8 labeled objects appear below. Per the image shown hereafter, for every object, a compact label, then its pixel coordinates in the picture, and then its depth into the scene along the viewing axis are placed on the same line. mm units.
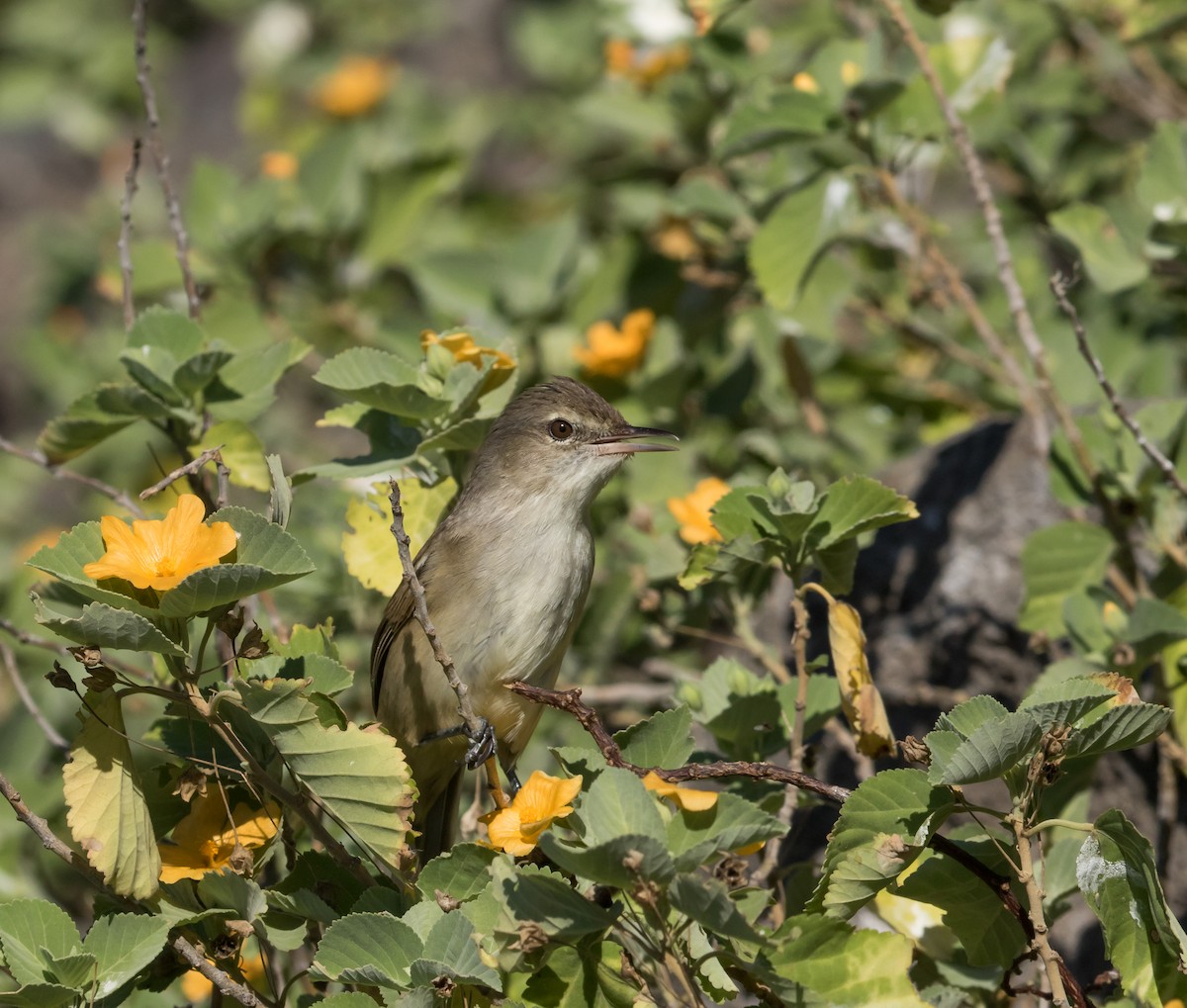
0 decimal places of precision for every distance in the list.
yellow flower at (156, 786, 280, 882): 5793
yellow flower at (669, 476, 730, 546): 7449
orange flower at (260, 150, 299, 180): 12352
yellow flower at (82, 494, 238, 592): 5125
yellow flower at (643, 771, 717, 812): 4707
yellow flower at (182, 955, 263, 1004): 7121
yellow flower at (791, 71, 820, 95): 8942
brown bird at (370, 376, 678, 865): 7871
